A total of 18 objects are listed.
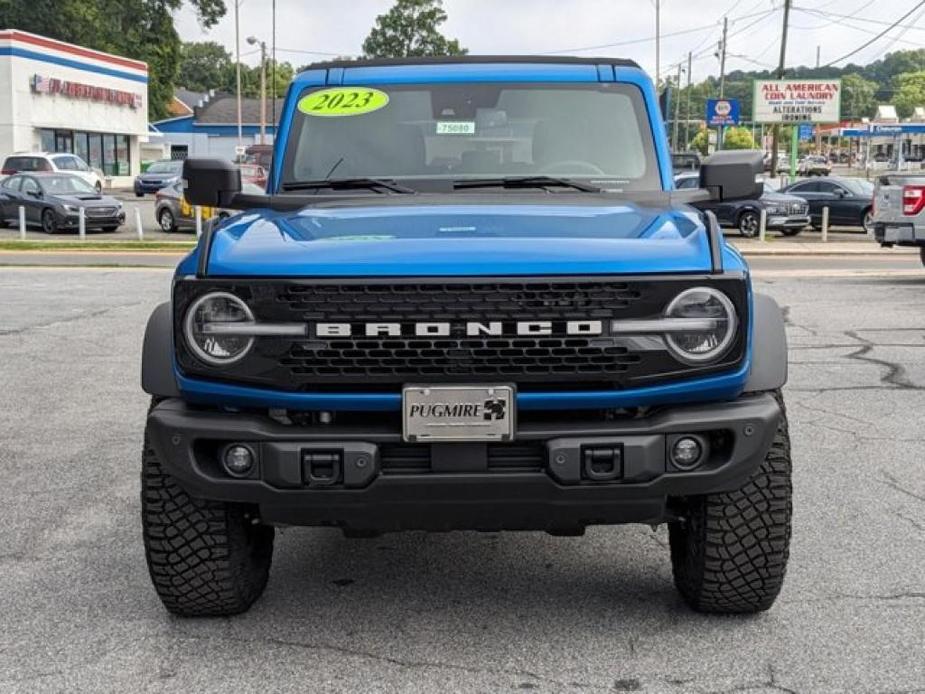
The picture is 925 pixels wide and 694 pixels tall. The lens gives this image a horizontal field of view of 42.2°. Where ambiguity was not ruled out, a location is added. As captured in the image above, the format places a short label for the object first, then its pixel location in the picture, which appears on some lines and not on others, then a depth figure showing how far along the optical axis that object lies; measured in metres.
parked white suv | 38.50
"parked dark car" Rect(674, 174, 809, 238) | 29.16
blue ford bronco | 3.58
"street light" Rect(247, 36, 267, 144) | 58.09
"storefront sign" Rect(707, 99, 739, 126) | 50.41
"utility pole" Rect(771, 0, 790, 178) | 49.56
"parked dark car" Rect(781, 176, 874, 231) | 30.56
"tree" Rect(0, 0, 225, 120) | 63.84
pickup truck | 16.42
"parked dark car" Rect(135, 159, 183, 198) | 46.44
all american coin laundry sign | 46.00
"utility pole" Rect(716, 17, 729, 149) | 84.08
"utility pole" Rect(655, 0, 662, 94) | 65.94
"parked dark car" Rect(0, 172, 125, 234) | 28.94
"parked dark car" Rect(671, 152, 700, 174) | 32.98
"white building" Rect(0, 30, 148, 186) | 48.25
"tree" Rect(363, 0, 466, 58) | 100.69
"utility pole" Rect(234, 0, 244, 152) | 61.28
